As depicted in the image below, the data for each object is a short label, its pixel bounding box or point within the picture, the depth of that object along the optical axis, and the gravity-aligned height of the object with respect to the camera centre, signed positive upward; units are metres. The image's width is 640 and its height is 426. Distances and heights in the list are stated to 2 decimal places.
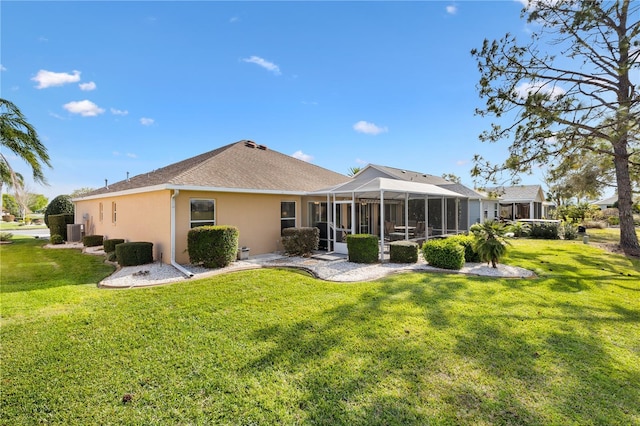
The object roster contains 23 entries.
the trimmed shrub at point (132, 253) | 9.66 -1.38
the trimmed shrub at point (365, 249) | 10.16 -1.33
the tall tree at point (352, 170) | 35.48 +5.68
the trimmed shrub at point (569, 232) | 18.81 -1.41
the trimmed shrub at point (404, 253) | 10.23 -1.50
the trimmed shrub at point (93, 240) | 14.90 -1.39
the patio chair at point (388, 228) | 16.25 -0.90
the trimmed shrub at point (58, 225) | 18.39 -0.66
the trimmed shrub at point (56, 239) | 17.14 -1.49
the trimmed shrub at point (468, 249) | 10.35 -1.40
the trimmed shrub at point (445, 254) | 9.33 -1.45
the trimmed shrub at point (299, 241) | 11.71 -1.19
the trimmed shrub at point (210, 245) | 9.15 -1.06
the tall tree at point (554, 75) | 9.51 +5.53
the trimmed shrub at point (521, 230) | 20.71 -1.36
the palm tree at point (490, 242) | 9.39 -1.03
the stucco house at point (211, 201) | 10.05 +0.60
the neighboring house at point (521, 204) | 30.17 +1.02
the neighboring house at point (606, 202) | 53.45 +1.92
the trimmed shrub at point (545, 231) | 19.11 -1.35
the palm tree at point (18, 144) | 12.16 +3.36
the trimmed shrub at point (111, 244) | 12.05 -1.28
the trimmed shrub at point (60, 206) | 22.23 +0.76
